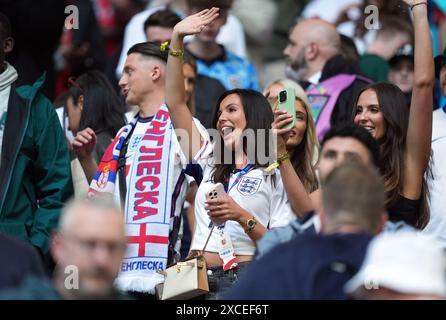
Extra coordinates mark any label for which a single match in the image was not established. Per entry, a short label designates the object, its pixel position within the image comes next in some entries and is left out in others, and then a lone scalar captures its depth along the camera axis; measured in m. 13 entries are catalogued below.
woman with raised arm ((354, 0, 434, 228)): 14.97
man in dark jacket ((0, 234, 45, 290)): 11.28
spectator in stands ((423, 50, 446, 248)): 15.55
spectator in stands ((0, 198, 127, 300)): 10.42
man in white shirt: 15.52
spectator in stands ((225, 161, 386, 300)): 10.73
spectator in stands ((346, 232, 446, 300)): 10.45
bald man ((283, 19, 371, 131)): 20.27
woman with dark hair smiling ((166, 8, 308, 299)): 14.99
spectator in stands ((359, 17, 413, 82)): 22.62
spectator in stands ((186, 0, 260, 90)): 21.47
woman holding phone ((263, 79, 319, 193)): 16.09
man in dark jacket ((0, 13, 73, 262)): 15.71
